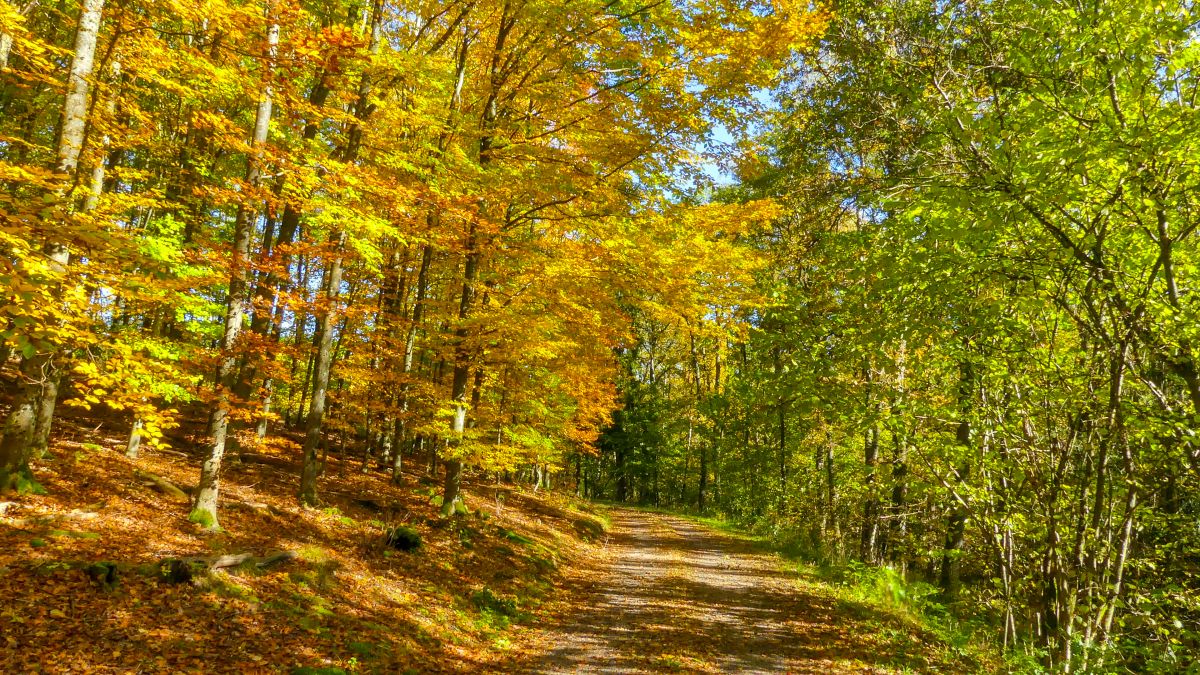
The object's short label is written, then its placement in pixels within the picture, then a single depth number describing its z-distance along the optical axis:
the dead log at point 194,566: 6.82
